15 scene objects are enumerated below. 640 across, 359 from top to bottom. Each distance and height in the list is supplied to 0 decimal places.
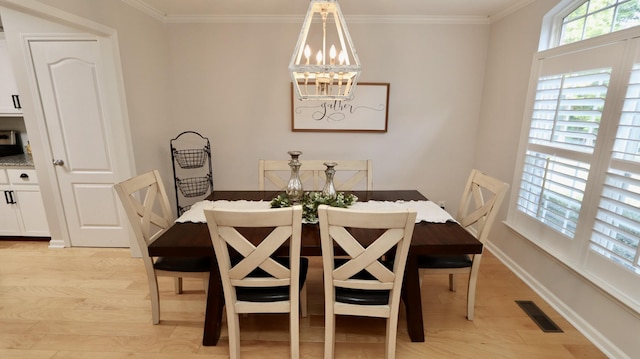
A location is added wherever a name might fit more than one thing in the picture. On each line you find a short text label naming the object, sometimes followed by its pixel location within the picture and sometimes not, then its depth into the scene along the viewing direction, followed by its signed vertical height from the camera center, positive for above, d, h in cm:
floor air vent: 194 -136
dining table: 156 -68
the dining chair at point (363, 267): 131 -74
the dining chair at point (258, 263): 134 -73
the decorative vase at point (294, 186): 200 -46
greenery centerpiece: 187 -56
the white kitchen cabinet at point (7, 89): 292 +28
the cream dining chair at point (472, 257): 187 -91
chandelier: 152 +26
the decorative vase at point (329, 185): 197 -45
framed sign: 318 +7
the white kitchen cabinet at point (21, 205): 300 -92
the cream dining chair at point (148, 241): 176 -77
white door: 257 -17
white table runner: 191 -63
